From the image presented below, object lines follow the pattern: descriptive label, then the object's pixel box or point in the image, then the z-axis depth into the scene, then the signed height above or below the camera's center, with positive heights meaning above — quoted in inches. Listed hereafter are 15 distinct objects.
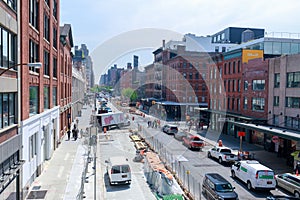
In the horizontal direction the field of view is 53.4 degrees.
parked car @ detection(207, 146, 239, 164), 1049.5 -220.0
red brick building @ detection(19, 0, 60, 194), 705.2 +18.6
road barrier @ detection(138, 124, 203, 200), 730.7 -237.4
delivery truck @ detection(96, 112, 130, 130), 1887.3 -177.8
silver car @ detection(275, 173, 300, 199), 741.3 -228.9
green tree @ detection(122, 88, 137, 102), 4446.4 -20.1
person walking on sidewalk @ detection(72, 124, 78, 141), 1565.0 -217.5
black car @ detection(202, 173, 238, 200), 650.8 -216.3
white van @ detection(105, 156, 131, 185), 781.9 -213.4
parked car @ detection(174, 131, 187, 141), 1534.2 -220.2
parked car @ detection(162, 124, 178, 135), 1745.0 -215.4
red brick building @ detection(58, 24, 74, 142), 1562.5 +66.1
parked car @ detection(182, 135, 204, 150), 1290.6 -216.2
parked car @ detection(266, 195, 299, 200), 605.9 -213.2
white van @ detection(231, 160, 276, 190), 756.6 -213.7
